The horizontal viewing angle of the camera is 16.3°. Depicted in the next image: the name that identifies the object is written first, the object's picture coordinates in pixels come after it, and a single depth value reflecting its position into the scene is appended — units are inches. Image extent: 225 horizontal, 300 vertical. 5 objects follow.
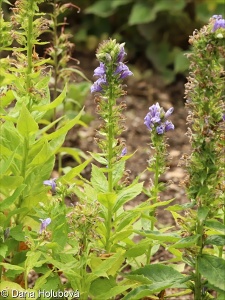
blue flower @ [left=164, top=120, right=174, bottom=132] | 110.0
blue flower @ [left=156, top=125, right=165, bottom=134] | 109.1
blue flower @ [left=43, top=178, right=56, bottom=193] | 107.4
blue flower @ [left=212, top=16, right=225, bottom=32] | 99.3
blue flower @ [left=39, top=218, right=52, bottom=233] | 103.1
